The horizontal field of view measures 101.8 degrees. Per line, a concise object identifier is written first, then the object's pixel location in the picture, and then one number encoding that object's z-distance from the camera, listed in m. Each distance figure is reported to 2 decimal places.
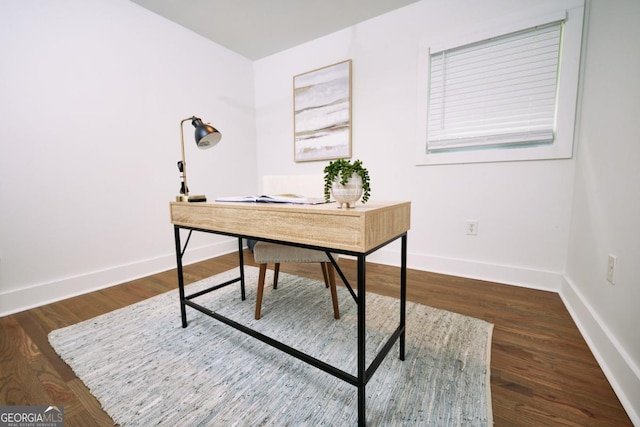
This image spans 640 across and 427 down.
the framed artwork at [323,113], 2.74
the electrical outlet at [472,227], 2.22
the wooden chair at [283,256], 1.55
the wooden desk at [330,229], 0.82
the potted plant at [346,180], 0.88
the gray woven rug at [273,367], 0.96
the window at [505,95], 1.82
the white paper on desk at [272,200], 1.03
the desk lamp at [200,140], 1.41
